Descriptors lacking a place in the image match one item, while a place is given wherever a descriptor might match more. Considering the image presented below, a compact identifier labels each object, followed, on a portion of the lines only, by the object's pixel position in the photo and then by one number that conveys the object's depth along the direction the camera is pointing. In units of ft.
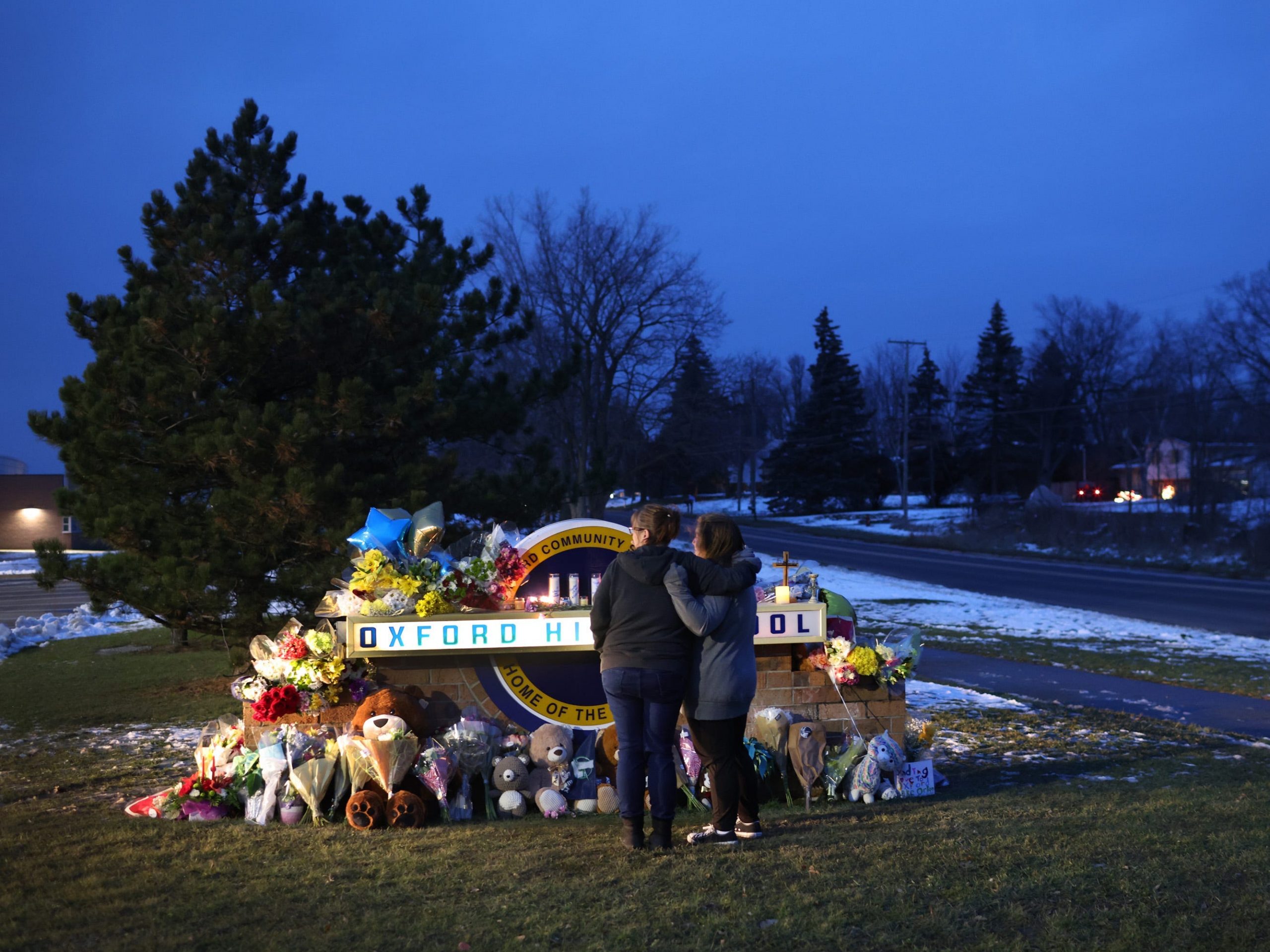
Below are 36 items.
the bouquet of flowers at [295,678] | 20.20
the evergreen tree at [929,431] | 237.45
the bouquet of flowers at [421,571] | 20.93
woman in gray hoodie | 16.93
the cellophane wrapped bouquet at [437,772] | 19.06
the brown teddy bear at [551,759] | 20.02
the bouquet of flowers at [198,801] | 19.17
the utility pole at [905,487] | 171.76
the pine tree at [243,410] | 33.60
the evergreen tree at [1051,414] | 223.71
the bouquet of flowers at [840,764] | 20.36
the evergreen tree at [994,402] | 224.74
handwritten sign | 20.53
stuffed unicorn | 20.22
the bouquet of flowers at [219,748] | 19.60
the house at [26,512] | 172.65
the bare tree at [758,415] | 230.89
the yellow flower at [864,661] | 21.43
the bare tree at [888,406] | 250.16
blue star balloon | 21.72
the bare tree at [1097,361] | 229.04
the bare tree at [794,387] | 308.81
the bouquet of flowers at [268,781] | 18.93
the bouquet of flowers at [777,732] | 20.70
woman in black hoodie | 16.75
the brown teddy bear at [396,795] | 18.35
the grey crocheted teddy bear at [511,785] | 19.48
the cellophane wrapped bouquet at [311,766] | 18.70
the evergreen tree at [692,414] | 108.78
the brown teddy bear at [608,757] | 21.04
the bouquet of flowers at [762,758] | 20.42
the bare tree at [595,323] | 100.78
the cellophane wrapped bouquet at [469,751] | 19.71
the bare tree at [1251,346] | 126.21
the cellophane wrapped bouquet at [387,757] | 18.79
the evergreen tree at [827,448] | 211.41
